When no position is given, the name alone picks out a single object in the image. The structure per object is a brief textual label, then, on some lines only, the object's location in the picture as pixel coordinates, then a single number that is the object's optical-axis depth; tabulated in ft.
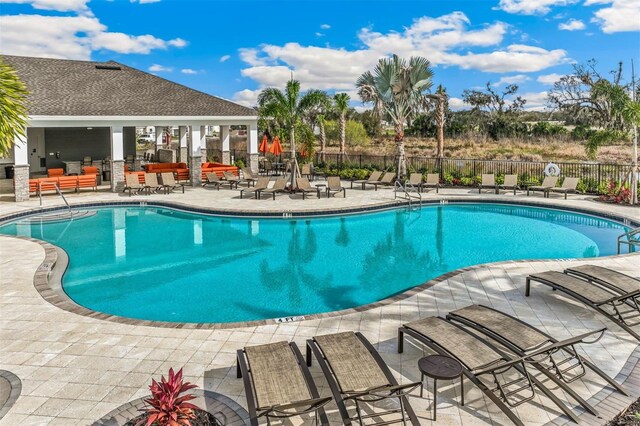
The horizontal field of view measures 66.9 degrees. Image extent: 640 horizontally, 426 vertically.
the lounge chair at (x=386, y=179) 65.96
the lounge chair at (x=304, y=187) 59.31
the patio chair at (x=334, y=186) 59.21
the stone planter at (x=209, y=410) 14.14
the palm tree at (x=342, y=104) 98.37
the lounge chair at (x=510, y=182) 61.62
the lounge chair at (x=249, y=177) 67.41
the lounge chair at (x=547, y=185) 57.88
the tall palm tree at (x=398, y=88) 70.18
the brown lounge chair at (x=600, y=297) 20.93
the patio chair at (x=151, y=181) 60.49
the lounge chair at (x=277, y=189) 58.51
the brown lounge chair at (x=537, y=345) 15.71
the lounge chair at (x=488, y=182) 63.44
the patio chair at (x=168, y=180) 61.53
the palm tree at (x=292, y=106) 59.88
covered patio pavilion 60.03
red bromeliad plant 12.38
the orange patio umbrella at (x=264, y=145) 77.95
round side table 13.85
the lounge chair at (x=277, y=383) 13.05
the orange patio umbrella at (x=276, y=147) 74.24
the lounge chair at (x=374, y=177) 66.23
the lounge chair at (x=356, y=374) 13.51
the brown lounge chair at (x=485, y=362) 14.58
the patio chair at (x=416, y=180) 63.21
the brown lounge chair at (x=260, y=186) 58.23
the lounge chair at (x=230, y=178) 66.95
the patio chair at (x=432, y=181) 64.95
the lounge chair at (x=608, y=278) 22.49
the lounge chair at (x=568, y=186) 57.36
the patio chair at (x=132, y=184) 59.53
